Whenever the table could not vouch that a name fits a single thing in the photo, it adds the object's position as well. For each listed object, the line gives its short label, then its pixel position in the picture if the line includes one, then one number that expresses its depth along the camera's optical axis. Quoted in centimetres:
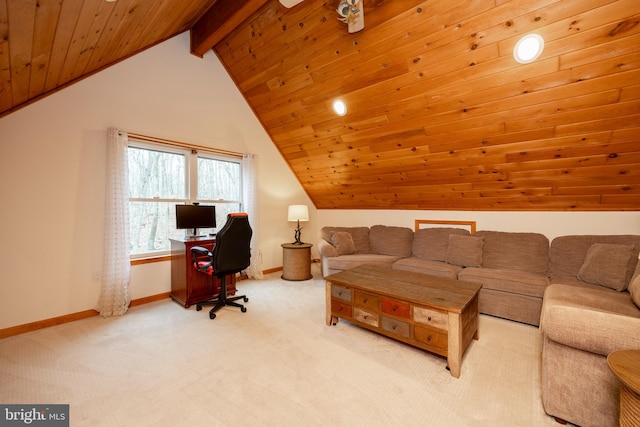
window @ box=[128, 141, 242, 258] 331
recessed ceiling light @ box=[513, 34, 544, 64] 198
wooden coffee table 189
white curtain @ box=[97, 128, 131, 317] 289
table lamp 448
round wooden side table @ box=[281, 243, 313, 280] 425
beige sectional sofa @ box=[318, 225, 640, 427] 136
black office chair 281
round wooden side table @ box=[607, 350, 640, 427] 99
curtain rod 316
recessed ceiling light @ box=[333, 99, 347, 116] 322
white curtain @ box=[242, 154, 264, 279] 423
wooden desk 313
